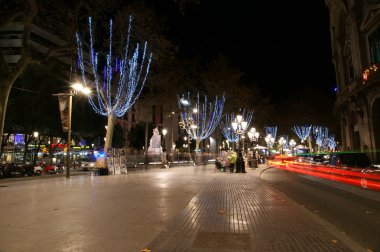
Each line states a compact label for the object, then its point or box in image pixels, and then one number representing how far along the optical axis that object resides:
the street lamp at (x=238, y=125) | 28.52
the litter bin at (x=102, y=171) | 24.89
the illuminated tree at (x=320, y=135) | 65.25
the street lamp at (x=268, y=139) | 60.73
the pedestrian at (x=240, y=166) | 25.62
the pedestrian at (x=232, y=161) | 26.50
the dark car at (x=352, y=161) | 21.78
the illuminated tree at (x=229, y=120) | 52.42
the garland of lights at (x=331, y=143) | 98.57
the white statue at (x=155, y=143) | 46.47
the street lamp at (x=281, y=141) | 78.47
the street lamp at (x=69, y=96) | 21.86
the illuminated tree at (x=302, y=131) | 63.84
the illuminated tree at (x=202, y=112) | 47.75
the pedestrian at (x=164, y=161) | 36.84
